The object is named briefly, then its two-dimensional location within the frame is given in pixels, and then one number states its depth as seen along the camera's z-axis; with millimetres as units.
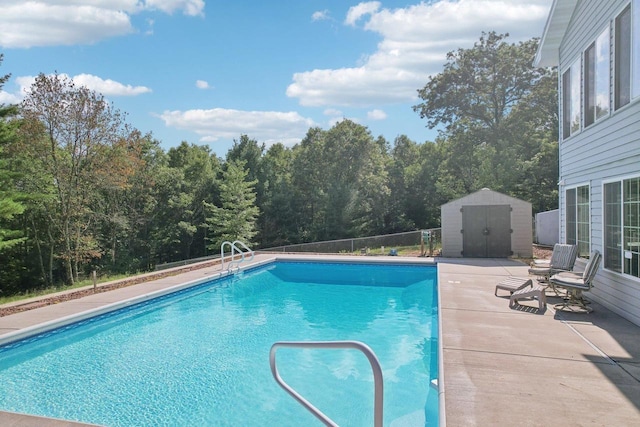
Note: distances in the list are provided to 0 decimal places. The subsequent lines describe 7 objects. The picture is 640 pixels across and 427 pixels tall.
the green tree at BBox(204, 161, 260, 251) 20141
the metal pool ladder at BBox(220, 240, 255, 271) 11477
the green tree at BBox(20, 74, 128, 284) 13859
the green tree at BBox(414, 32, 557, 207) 21047
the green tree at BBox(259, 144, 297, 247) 24625
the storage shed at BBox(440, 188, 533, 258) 12961
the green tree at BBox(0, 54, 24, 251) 10766
